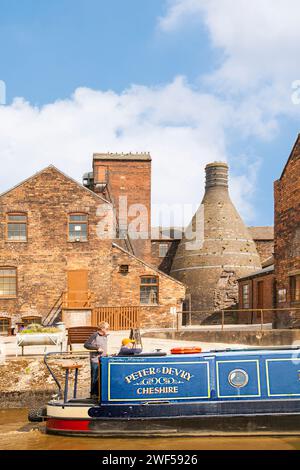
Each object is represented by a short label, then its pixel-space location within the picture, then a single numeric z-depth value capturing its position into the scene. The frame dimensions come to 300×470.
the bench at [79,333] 16.45
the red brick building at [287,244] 24.39
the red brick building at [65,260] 31.35
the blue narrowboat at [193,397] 10.79
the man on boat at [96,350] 11.51
